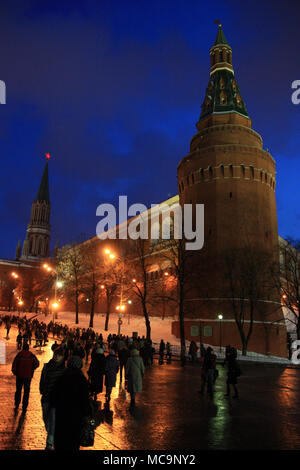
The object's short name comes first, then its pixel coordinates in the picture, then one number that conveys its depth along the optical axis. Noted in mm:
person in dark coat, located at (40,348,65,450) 6707
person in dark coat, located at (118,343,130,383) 15117
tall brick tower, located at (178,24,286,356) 40069
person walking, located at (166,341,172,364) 28195
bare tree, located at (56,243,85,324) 57606
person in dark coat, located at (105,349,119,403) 11203
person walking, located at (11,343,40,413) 9609
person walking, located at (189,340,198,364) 26552
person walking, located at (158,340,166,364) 24969
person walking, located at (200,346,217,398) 12977
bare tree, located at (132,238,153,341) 37338
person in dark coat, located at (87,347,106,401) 10711
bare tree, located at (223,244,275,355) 38384
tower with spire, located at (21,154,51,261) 121188
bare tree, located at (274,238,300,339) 36056
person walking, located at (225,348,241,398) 12852
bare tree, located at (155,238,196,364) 34219
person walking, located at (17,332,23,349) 26478
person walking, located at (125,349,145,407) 10516
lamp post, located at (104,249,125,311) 30631
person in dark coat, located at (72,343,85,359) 9102
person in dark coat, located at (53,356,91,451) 4832
